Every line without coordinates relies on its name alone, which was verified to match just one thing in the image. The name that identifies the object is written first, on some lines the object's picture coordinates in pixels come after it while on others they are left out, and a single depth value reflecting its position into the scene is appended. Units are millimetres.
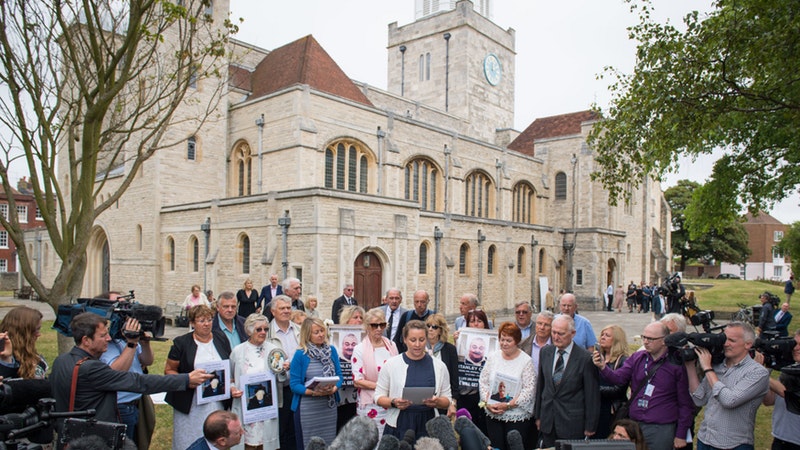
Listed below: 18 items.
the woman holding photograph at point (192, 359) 5039
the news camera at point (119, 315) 4699
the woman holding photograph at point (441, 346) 5812
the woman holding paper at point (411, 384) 4906
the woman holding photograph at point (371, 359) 5441
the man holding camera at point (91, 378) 4234
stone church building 19359
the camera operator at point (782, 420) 4738
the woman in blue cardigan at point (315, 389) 5355
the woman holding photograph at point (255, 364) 5273
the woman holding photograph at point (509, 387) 5258
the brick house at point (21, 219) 51031
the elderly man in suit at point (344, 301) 10847
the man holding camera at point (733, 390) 4484
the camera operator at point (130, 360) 4562
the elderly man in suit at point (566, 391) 5008
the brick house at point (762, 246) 77312
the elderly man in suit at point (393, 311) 8438
